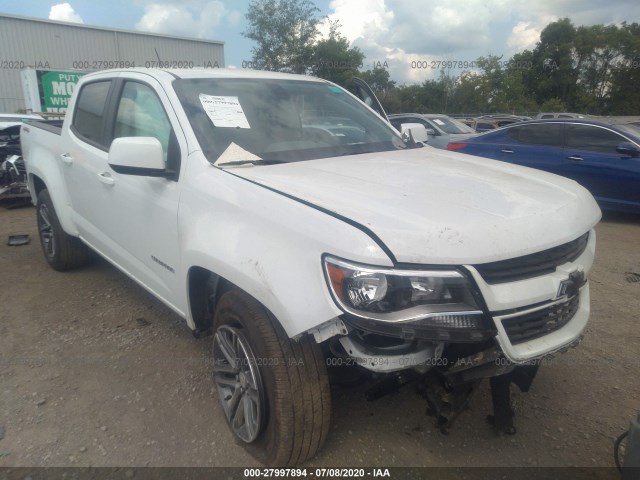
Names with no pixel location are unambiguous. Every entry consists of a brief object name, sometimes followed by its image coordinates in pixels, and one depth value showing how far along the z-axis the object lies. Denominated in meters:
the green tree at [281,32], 31.64
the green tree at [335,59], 29.70
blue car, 6.81
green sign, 14.28
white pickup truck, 1.76
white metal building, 23.08
